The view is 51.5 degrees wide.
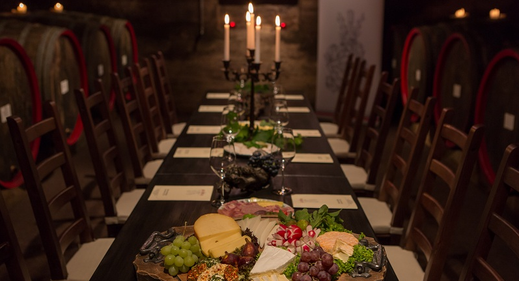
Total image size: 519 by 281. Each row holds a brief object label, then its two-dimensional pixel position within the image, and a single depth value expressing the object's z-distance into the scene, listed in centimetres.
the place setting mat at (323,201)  208
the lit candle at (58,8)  476
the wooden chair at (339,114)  441
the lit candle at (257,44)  279
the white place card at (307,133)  322
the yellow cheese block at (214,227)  156
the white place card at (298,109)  397
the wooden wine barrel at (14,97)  334
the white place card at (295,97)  452
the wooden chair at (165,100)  438
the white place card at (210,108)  396
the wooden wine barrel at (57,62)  367
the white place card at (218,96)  452
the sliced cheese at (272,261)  138
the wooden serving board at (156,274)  140
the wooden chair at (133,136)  324
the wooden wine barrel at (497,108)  344
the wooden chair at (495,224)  162
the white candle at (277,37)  299
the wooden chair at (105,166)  268
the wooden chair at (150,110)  375
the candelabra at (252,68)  282
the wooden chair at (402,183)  257
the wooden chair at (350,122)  385
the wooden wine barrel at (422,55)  456
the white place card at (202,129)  326
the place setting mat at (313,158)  267
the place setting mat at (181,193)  214
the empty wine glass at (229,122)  278
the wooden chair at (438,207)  197
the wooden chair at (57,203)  203
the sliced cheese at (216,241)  152
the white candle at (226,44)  285
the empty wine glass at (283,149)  220
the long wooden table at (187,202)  164
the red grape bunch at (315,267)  136
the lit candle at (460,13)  449
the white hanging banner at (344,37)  630
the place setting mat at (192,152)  274
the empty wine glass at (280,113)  317
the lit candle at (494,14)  385
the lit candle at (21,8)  403
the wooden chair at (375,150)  321
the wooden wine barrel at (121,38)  521
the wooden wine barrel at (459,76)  384
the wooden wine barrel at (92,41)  438
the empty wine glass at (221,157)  206
